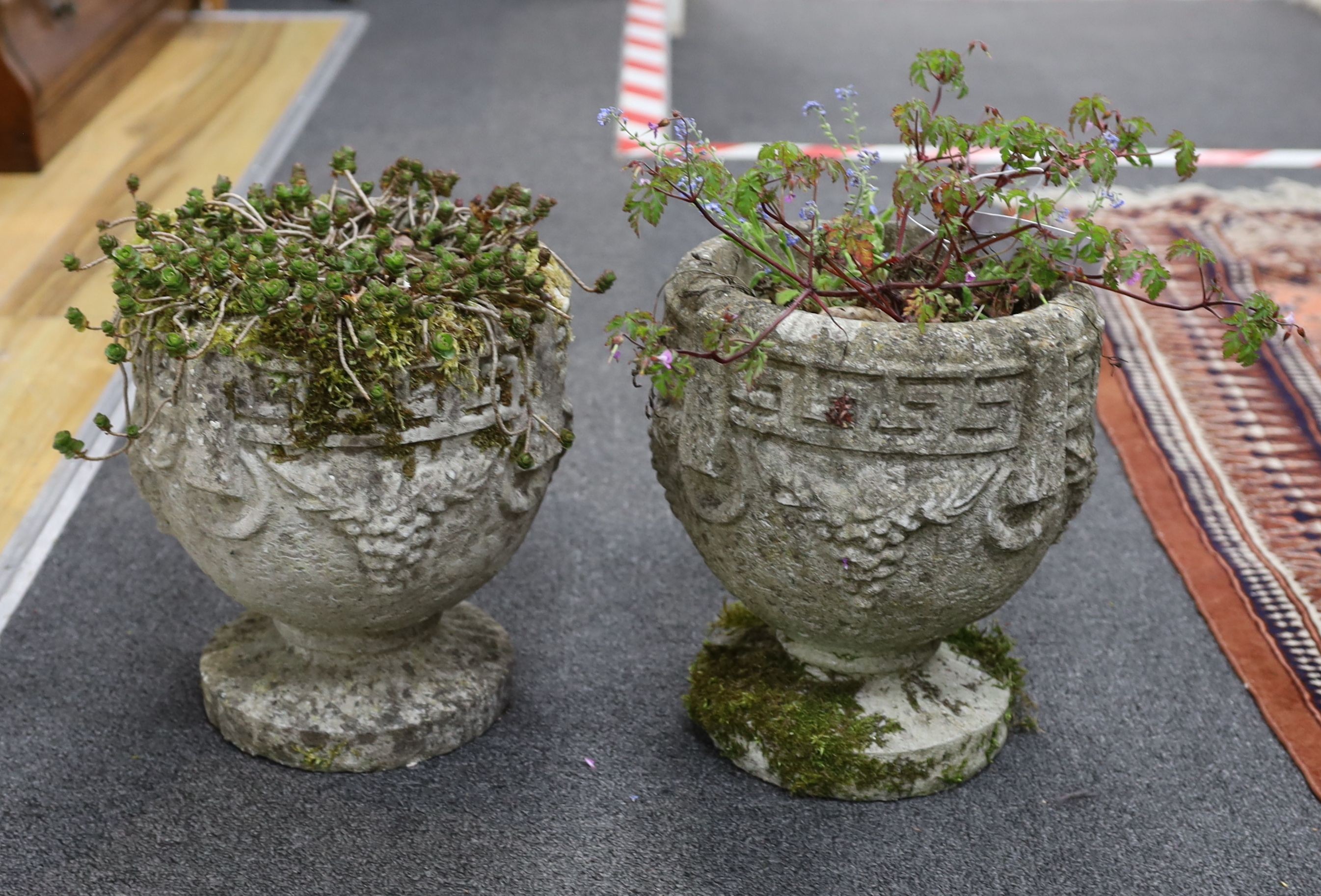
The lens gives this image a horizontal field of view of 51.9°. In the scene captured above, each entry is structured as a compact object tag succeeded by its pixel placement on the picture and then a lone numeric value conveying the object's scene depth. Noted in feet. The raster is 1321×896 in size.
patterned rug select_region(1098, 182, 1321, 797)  7.41
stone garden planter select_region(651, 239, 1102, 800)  5.27
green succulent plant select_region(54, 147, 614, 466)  5.34
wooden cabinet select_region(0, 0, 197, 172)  12.64
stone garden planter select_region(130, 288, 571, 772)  5.48
